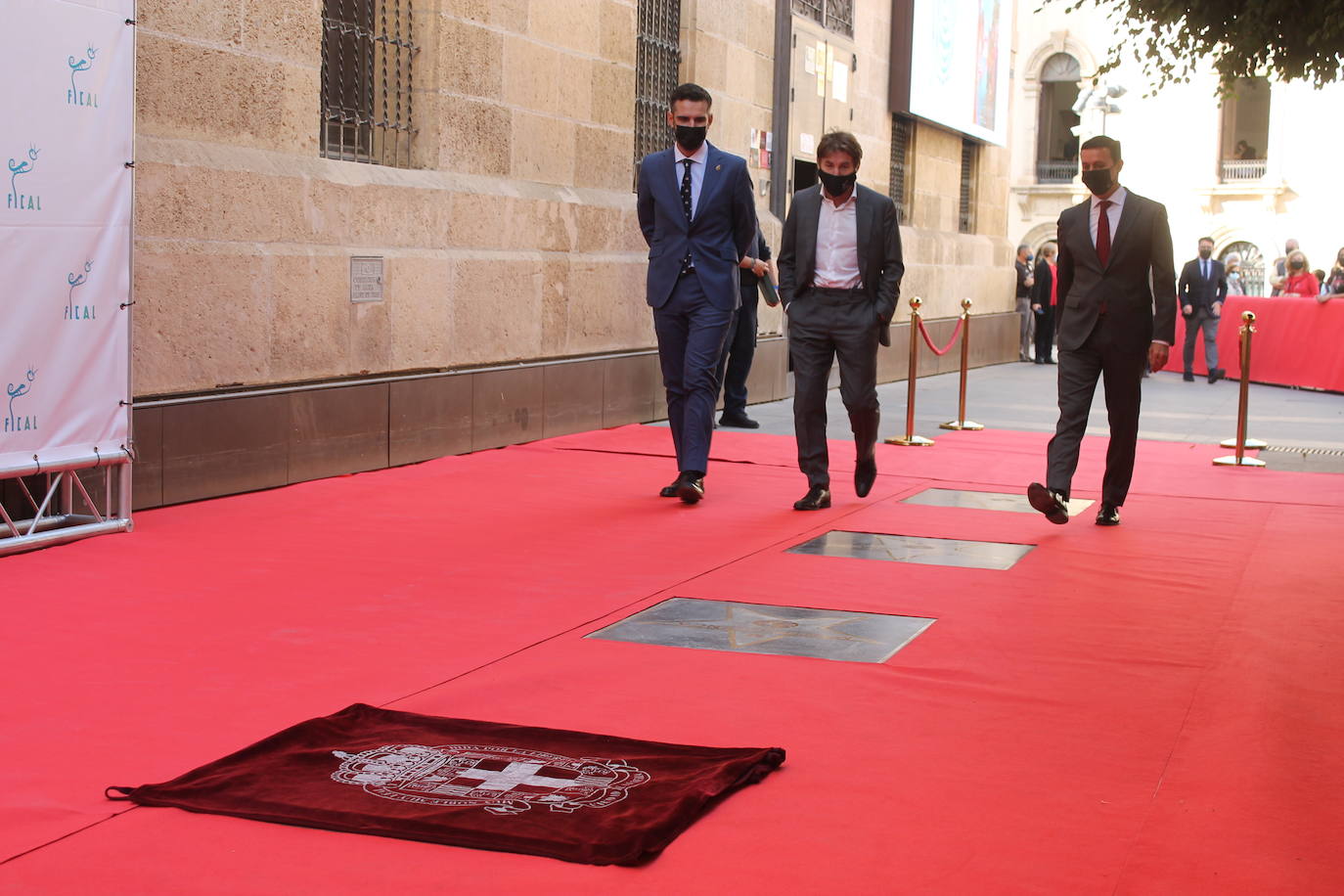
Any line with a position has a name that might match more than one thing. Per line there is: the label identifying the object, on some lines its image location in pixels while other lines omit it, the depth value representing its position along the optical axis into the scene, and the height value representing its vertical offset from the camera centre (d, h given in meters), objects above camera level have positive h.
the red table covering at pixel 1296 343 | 19.09 -0.39
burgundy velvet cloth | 3.20 -1.06
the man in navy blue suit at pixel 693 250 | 8.27 +0.23
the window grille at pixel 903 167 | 19.55 +1.63
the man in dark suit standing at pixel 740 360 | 12.20 -0.48
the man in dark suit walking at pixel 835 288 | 7.98 +0.06
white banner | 6.22 +0.20
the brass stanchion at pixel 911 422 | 11.41 -0.85
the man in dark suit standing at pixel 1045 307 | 23.75 -0.04
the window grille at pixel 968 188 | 22.53 +1.60
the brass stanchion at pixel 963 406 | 12.40 -0.79
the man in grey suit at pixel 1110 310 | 7.55 -0.02
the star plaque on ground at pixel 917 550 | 6.71 -1.06
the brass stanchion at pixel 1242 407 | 10.38 -0.63
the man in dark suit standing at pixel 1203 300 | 19.64 +0.10
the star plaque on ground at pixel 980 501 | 8.38 -1.05
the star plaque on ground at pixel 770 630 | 5.02 -1.08
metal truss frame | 6.40 -0.98
